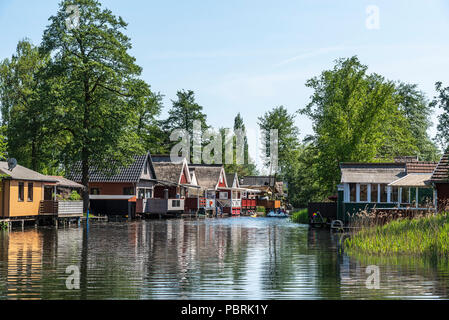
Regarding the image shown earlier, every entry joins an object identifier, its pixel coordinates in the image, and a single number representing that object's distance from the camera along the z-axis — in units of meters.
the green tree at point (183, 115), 100.56
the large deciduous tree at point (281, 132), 109.67
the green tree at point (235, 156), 119.94
